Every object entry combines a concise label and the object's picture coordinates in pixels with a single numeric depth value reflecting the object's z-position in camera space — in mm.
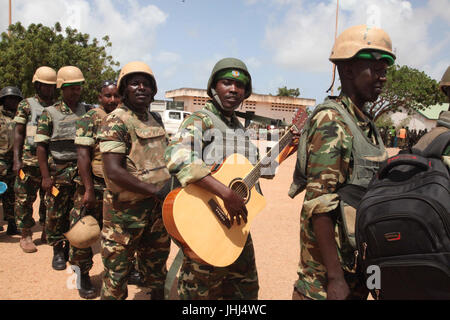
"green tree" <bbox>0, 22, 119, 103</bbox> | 15273
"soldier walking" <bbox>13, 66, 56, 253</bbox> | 5070
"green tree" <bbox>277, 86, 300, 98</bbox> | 54562
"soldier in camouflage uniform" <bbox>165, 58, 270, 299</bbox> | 2324
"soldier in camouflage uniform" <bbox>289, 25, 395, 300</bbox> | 1738
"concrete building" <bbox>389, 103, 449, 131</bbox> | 54828
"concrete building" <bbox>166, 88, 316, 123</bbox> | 41344
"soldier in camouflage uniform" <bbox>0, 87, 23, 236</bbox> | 5707
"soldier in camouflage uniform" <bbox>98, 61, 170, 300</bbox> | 2904
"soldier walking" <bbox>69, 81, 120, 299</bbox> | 3686
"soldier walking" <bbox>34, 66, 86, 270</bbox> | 4445
